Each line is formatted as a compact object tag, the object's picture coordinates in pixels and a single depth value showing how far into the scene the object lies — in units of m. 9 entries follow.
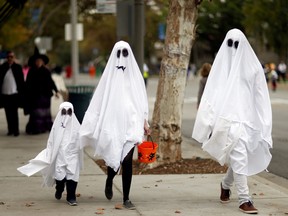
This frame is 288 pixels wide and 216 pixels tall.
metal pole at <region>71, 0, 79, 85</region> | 25.21
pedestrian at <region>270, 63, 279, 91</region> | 38.22
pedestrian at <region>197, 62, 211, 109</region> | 16.89
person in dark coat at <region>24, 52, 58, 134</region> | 16.27
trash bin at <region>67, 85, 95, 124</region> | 17.19
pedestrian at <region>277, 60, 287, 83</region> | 53.59
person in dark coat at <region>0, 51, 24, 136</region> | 16.11
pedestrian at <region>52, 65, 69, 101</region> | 18.59
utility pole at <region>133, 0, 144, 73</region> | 14.16
